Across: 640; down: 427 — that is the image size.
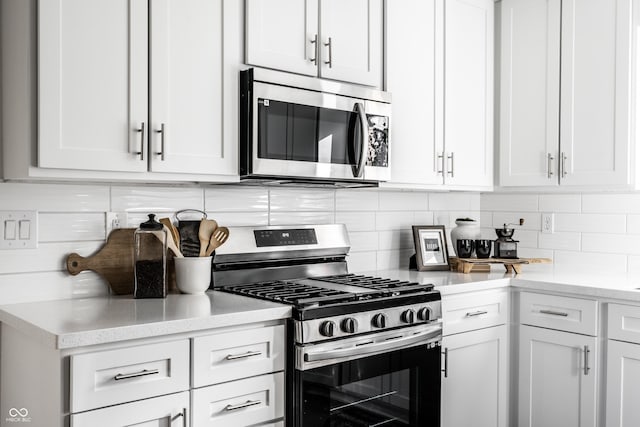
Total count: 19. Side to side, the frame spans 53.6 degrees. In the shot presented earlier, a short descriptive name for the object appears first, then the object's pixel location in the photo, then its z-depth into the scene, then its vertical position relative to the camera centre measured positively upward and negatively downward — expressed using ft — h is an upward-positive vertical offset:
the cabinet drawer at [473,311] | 9.09 -1.50
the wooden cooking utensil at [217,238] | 8.16 -0.40
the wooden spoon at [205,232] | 8.13 -0.32
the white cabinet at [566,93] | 9.55 +1.90
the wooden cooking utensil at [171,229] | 7.99 -0.28
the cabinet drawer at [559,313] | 8.94 -1.49
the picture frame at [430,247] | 10.70 -0.64
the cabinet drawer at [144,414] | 5.60 -1.91
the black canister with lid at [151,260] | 7.43 -0.63
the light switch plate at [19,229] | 7.14 -0.27
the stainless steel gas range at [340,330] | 6.92 -1.42
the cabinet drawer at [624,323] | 8.44 -1.50
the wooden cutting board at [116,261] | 7.69 -0.67
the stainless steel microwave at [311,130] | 7.75 +1.03
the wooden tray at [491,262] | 10.36 -0.86
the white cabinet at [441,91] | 9.62 +1.91
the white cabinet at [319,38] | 7.92 +2.29
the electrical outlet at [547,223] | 11.40 -0.22
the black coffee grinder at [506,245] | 10.66 -0.58
